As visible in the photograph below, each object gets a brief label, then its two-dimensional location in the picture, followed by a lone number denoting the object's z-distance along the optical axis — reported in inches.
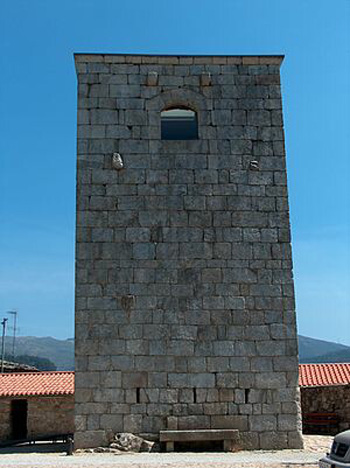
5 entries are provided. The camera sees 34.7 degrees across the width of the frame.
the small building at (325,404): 543.8
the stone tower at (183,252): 378.0
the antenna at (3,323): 1610.4
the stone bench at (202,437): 365.4
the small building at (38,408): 637.3
